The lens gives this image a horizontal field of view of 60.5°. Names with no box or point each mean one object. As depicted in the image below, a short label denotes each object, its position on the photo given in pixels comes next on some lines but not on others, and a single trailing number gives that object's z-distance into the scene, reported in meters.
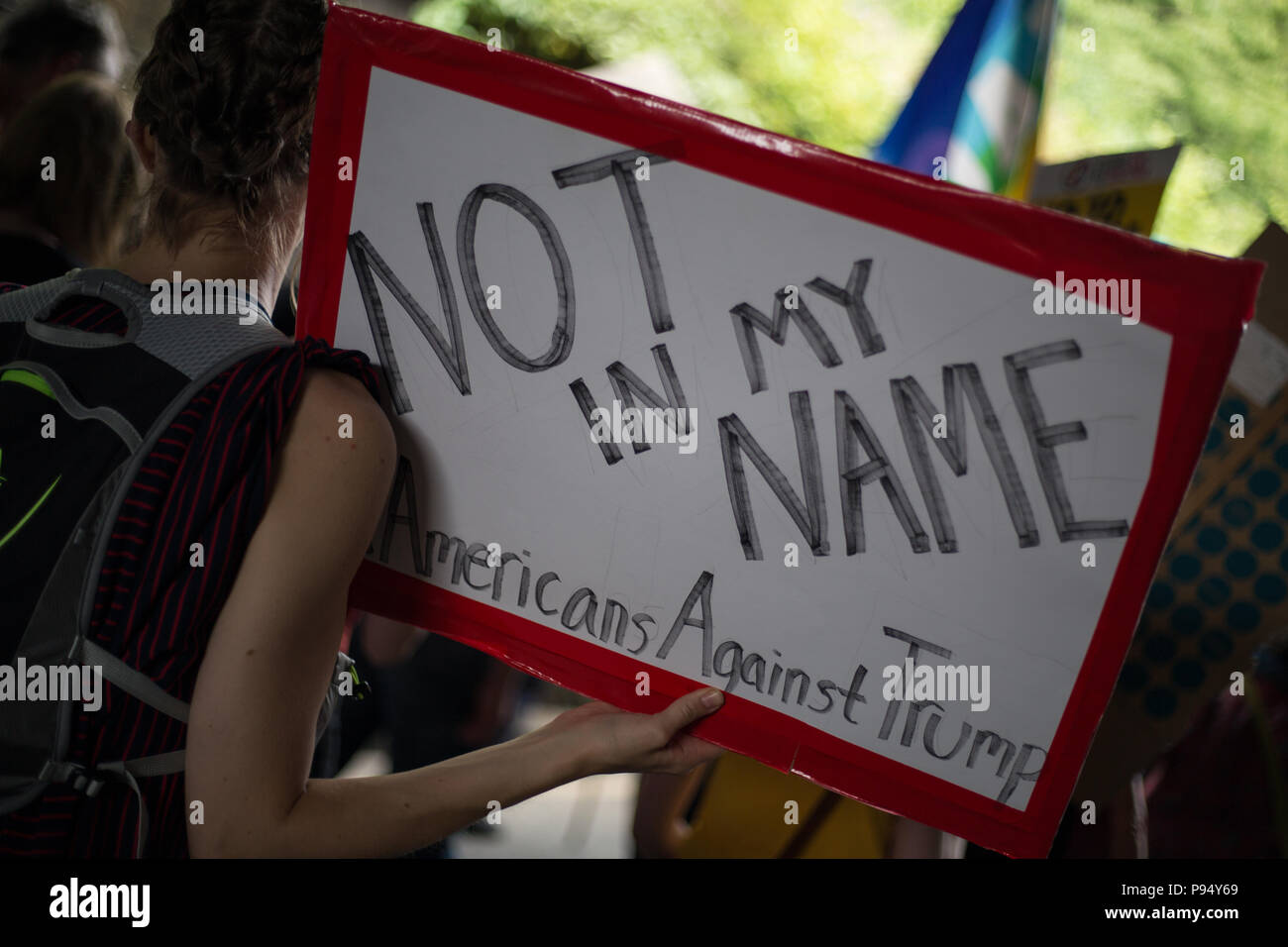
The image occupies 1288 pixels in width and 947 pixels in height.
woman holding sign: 1.06
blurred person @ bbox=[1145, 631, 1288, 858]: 2.24
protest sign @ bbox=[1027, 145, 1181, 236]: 1.84
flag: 2.20
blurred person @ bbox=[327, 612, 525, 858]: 3.46
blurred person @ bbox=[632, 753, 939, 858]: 2.00
